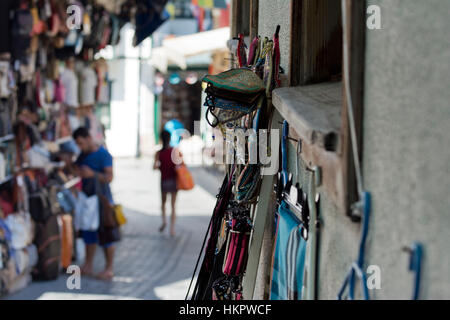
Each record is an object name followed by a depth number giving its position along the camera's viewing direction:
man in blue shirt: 7.89
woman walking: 10.16
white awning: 12.95
